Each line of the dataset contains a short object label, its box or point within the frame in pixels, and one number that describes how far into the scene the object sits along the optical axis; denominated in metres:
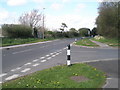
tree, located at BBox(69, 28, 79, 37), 86.62
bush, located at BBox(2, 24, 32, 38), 36.60
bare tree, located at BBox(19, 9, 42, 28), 60.59
